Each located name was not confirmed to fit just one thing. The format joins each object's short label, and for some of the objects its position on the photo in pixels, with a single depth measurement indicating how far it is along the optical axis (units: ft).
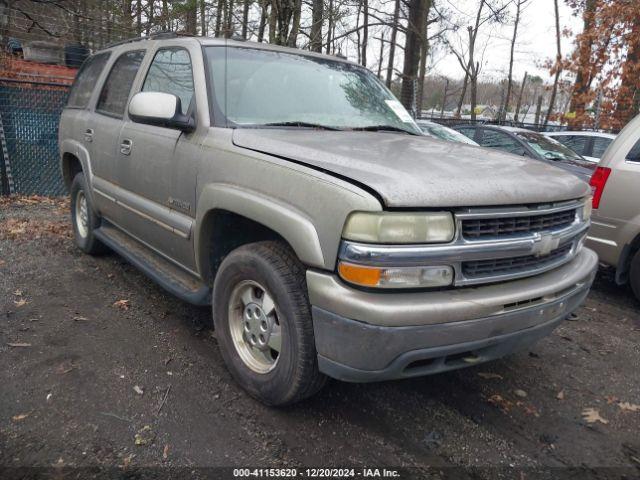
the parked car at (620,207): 14.92
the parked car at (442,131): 28.34
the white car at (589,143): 34.38
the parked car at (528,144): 27.25
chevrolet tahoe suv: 7.00
